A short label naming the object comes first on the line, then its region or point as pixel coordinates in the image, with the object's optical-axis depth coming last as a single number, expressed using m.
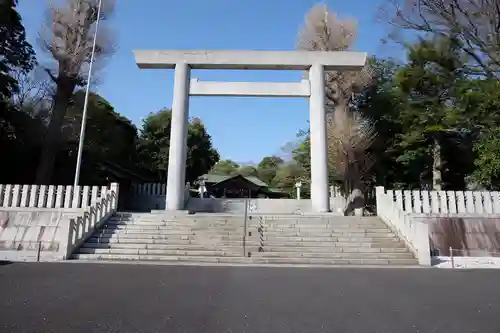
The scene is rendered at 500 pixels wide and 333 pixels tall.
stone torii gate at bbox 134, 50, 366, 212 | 14.30
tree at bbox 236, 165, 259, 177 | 53.67
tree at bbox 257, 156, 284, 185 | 50.69
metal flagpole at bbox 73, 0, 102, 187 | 14.14
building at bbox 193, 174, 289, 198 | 33.31
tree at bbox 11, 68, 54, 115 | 19.81
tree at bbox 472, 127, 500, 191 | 13.23
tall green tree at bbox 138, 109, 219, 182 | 28.83
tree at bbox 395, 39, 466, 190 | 16.94
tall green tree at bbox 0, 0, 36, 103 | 16.73
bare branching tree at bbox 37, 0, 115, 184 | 18.56
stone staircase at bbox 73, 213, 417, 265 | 9.60
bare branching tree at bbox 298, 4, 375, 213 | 21.06
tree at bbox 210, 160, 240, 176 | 56.48
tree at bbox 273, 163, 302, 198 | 26.97
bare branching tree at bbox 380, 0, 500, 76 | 15.33
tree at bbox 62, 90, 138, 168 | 20.06
